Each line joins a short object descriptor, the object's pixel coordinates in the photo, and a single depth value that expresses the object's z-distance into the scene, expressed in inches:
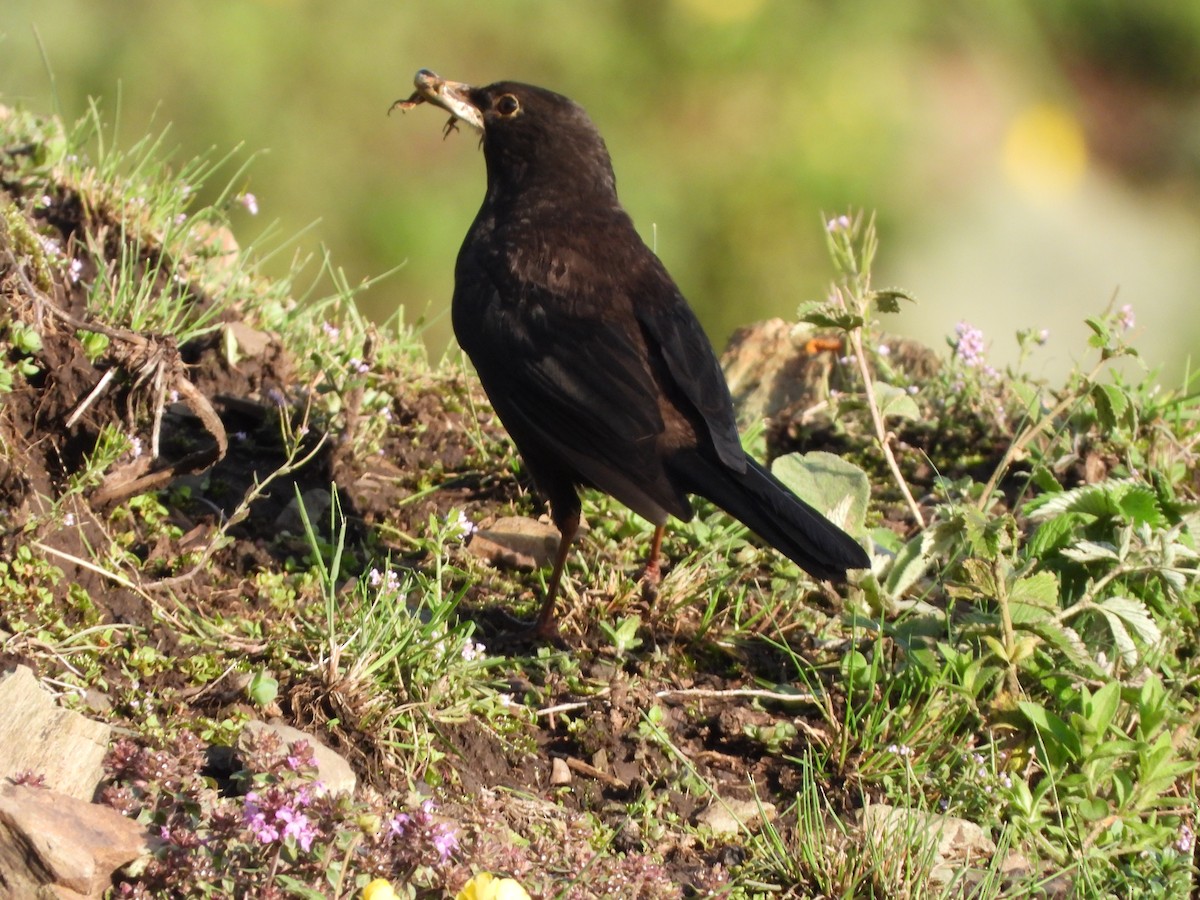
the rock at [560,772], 273.1
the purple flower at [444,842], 209.3
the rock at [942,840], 241.0
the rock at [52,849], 207.0
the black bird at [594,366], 309.1
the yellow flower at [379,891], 196.7
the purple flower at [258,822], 204.5
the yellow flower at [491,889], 193.0
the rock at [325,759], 242.0
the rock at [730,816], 265.1
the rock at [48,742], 225.3
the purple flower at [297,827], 204.1
